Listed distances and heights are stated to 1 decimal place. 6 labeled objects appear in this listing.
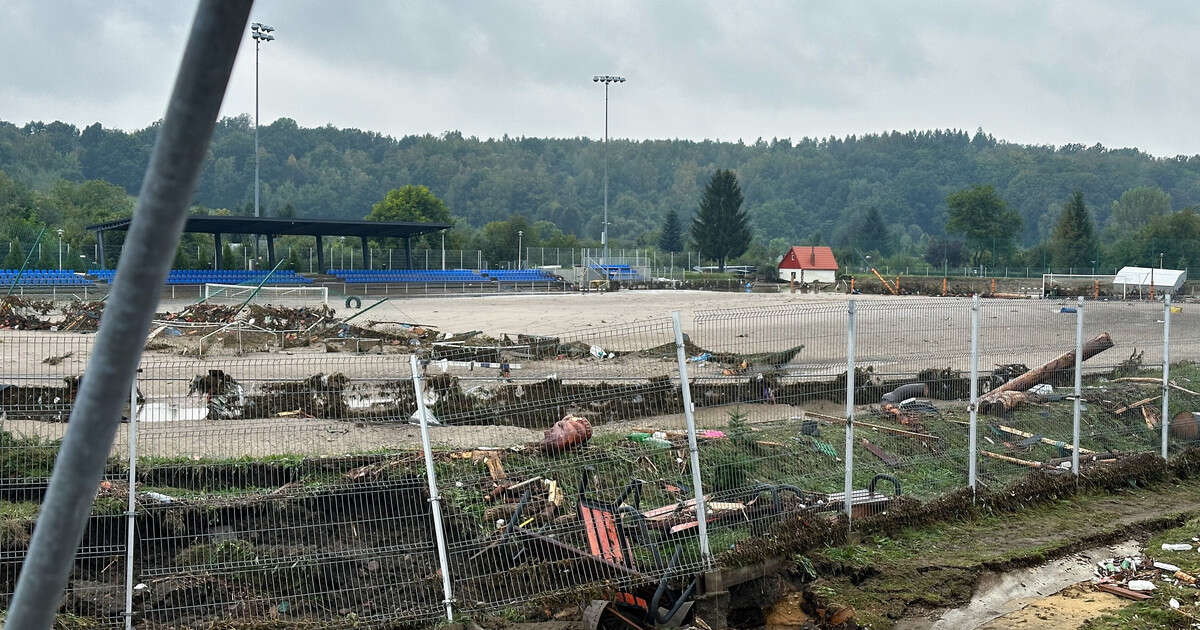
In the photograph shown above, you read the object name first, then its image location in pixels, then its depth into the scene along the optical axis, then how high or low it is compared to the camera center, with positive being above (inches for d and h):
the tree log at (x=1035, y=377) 517.8 -63.7
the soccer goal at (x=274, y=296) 1672.0 -66.5
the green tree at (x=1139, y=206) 5529.5 +338.5
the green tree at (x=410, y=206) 4419.3 +263.2
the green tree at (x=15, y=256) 2486.5 +12.9
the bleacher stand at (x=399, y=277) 2486.5 -40.5
